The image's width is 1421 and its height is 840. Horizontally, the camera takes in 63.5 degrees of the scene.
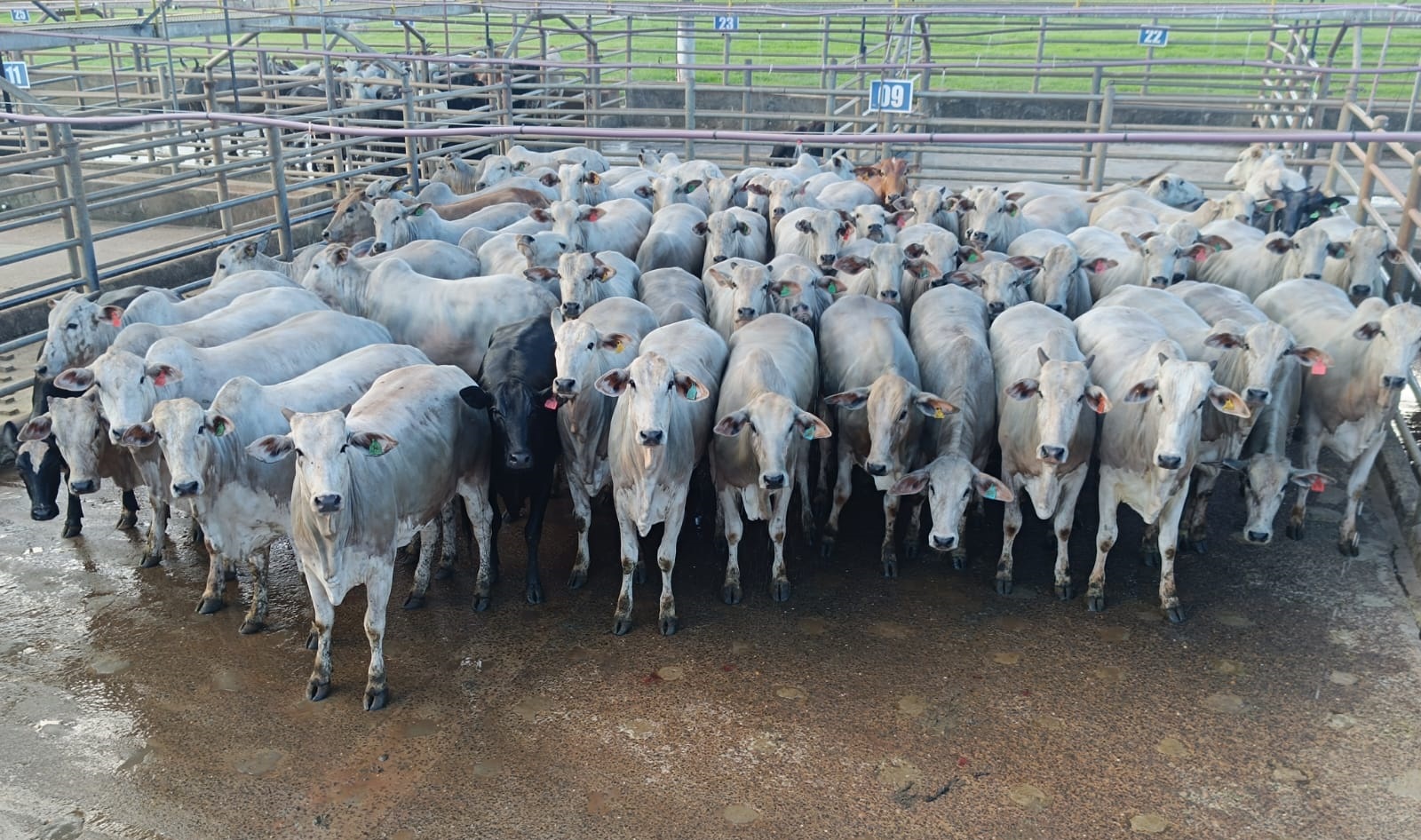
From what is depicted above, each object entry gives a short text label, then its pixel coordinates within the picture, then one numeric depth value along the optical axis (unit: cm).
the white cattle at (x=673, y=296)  803
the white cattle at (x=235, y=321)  694
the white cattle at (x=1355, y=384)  675
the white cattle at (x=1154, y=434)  606
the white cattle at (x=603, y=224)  930
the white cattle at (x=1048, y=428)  625
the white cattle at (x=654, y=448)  598
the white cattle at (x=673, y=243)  955
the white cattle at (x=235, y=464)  565
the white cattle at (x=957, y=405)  634
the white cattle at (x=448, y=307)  792
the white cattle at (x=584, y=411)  640
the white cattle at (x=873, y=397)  646
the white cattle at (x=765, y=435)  614
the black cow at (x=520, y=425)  632
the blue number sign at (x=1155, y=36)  1694
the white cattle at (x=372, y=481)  524
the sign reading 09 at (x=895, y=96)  1145
